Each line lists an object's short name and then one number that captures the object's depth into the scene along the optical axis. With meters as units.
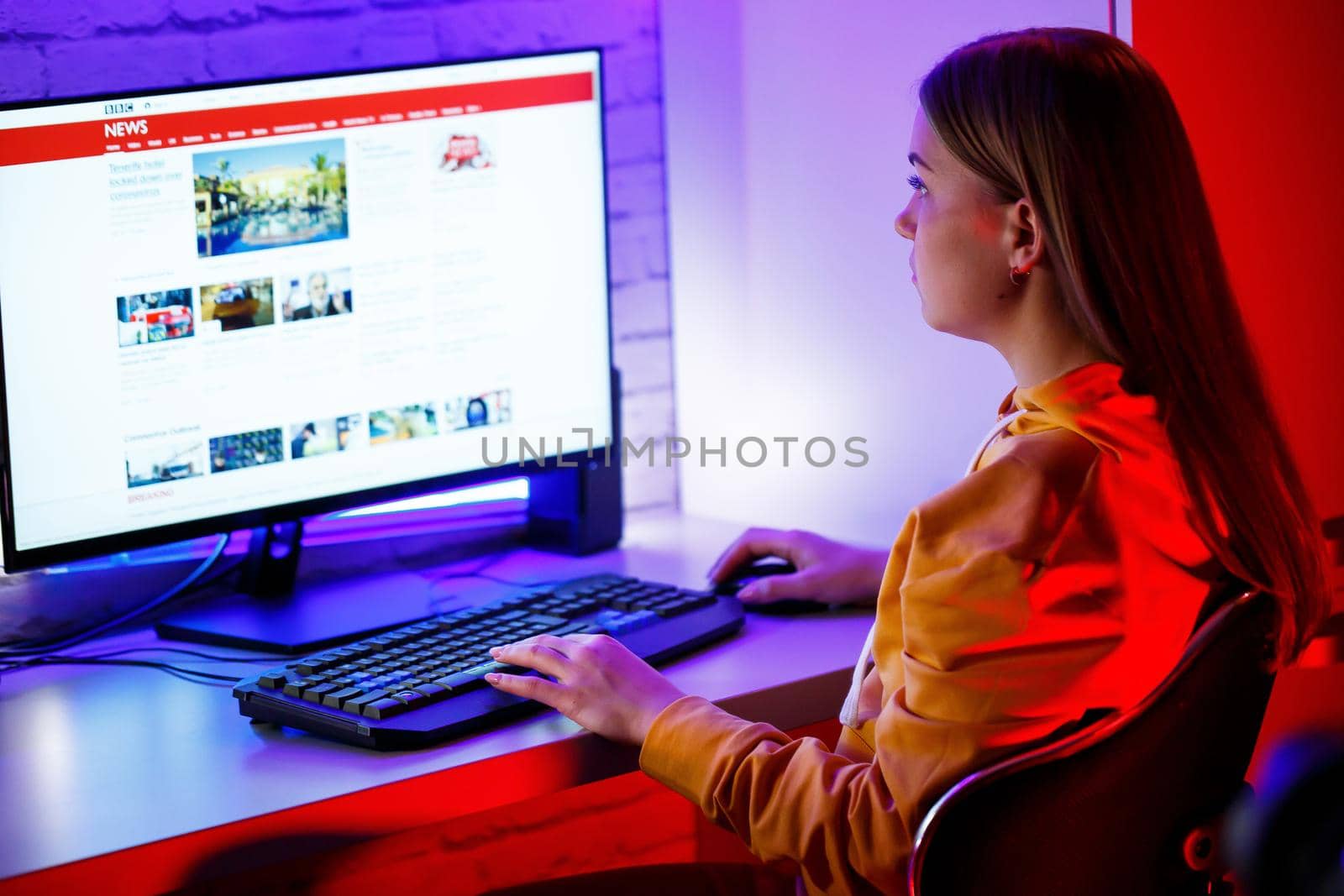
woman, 2.28
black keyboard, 2.44
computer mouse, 2.77
